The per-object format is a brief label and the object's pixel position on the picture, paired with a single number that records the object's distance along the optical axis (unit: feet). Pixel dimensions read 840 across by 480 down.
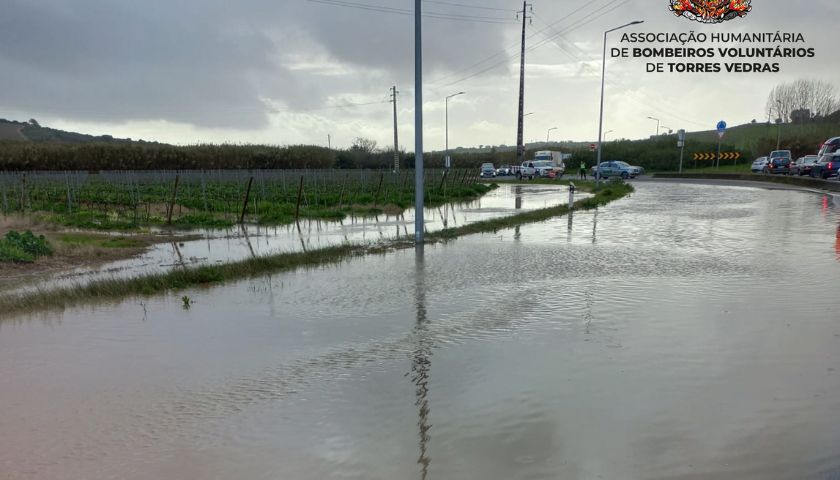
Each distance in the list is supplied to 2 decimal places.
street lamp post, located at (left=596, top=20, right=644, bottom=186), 123.03
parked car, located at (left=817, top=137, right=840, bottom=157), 124.67
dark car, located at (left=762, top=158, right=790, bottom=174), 148.66
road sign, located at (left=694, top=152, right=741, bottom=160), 225.35
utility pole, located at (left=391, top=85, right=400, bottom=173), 173.37
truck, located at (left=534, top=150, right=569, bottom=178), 188.81
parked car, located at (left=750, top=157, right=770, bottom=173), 174.22
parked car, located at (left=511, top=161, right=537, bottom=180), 189.16
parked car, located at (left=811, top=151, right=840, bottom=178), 117.50
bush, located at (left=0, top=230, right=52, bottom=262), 43.96
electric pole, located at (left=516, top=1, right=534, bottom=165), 161.58
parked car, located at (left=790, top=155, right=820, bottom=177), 131.55
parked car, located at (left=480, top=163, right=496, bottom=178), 208.85
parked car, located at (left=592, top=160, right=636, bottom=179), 178.09
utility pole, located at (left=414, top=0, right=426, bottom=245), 49.39
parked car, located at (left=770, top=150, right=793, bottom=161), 151.52
